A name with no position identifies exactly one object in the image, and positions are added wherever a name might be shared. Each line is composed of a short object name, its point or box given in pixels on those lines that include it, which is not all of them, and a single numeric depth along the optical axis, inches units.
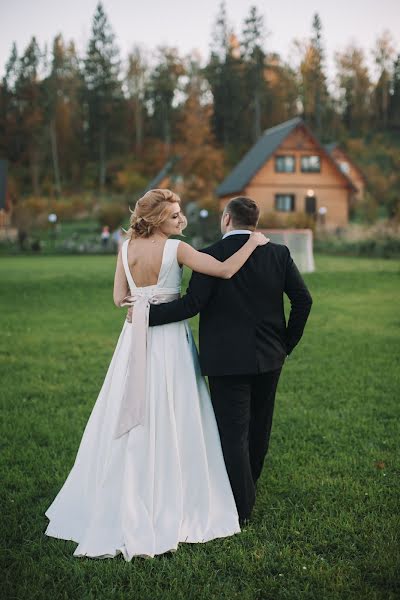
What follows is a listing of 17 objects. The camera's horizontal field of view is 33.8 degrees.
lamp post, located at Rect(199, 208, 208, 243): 1776.1
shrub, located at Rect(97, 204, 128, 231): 1962.4
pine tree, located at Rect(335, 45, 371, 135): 3430.1
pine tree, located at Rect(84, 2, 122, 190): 2701.8
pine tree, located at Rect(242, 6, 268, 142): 2817.4
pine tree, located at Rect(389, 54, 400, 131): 3555.6
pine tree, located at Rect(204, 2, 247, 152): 2795.3
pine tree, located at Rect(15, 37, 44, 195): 2728.8
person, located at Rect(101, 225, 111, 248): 1696.6
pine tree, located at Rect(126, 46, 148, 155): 3019.2
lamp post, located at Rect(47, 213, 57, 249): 1924.5
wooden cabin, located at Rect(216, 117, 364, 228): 1936.5
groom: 164.7
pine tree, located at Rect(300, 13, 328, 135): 2972.4
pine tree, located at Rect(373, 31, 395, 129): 3417.8
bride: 158.6
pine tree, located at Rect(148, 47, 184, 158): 2871.6
